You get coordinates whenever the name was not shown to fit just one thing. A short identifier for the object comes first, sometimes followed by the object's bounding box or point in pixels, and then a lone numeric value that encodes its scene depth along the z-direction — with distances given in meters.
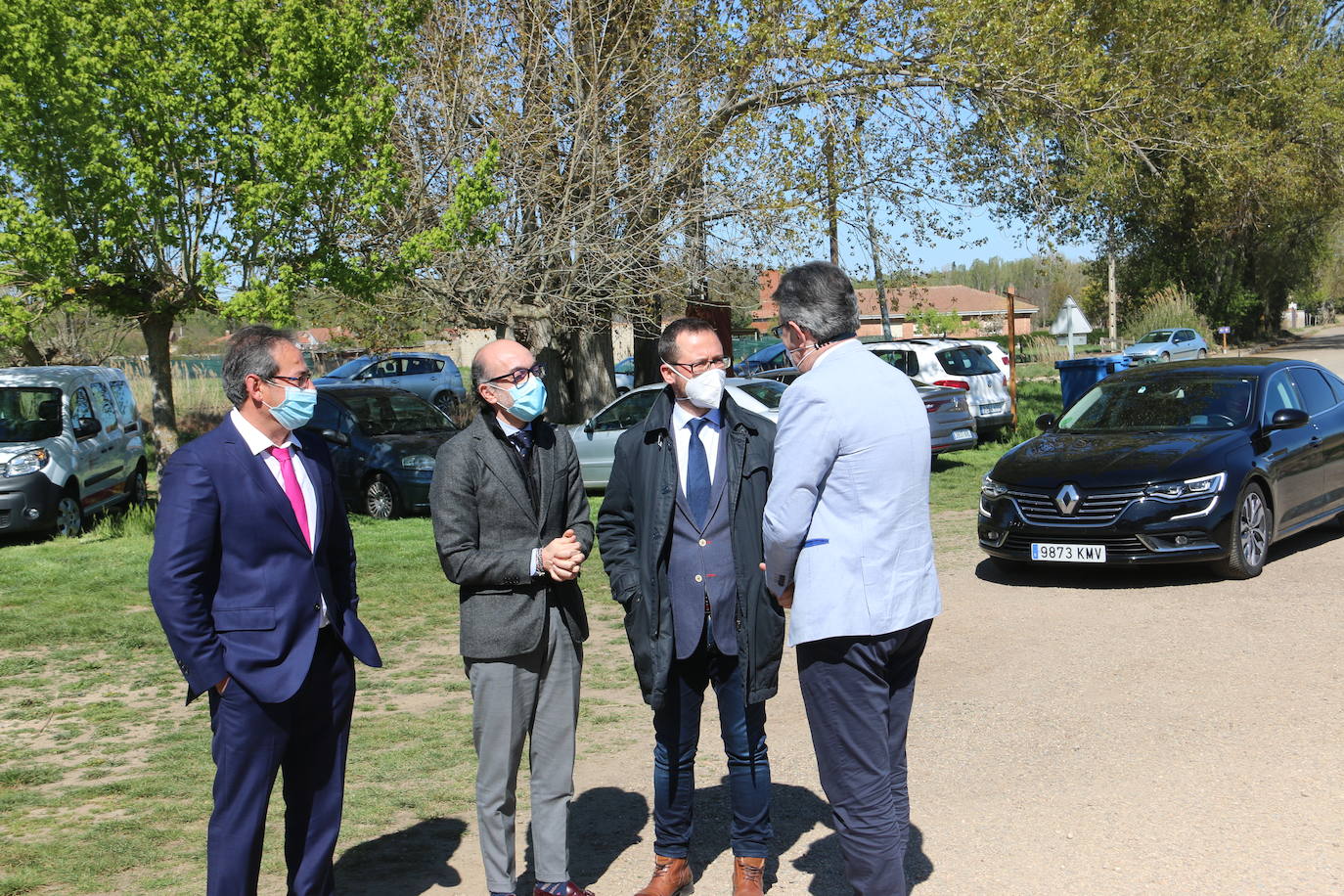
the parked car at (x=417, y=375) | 29.03
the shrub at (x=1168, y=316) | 50.19
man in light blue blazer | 3.50
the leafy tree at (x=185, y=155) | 12.66
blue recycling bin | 19.38
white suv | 19.77
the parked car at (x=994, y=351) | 20.94
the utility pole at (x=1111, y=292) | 47.34
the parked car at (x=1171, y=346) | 43.34
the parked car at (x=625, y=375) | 31.75
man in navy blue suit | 3.44
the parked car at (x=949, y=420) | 17.38
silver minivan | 12.63
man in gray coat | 4.02
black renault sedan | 8.84
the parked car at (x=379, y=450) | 14.39
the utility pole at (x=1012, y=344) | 20.63
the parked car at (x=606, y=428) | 15.91
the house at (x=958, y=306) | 23.23
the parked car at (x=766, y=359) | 39.33
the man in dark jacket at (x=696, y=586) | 4.12
